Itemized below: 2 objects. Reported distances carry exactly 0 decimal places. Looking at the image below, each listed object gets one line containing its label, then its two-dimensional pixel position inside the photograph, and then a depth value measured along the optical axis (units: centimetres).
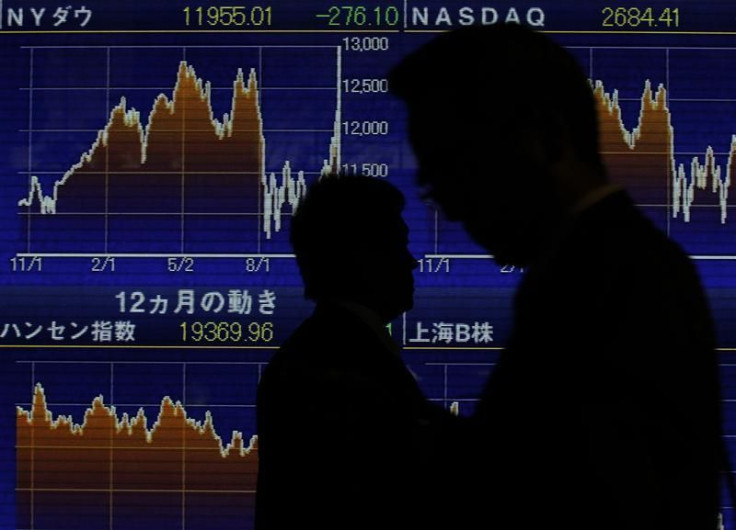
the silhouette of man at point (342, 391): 293
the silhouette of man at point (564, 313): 207
